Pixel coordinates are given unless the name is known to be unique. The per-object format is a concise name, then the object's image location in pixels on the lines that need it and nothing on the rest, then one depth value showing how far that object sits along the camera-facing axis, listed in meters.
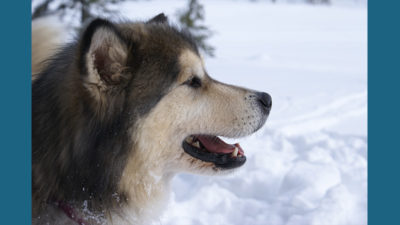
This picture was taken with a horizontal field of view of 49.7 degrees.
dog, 2.12
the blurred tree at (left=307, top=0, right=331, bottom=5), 21.73
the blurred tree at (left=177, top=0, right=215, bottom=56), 9.18
